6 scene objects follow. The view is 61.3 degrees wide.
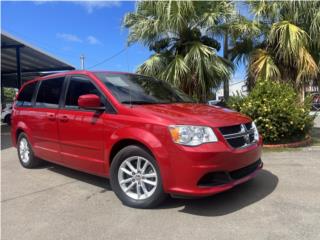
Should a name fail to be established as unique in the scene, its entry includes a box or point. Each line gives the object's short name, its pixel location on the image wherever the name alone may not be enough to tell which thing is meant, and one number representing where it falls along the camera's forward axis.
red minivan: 3.01
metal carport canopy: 11.98
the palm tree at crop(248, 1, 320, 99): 6.98
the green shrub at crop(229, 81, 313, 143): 5.95
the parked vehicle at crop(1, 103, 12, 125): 14.31
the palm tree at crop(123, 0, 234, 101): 6.95
